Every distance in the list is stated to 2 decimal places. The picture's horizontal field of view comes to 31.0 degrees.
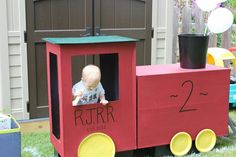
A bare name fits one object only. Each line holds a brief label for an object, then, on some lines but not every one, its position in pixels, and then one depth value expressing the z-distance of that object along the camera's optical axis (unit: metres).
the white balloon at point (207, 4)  3.97
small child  3.47
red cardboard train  3.50
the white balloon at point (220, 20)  3.91
